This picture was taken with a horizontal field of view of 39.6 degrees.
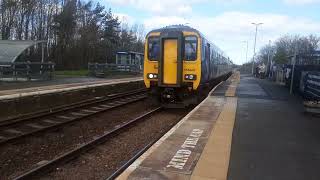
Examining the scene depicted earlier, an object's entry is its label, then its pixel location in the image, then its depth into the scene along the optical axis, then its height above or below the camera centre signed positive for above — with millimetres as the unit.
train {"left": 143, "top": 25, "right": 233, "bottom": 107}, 16188 -311
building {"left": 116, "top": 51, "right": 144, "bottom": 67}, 53031 -444
